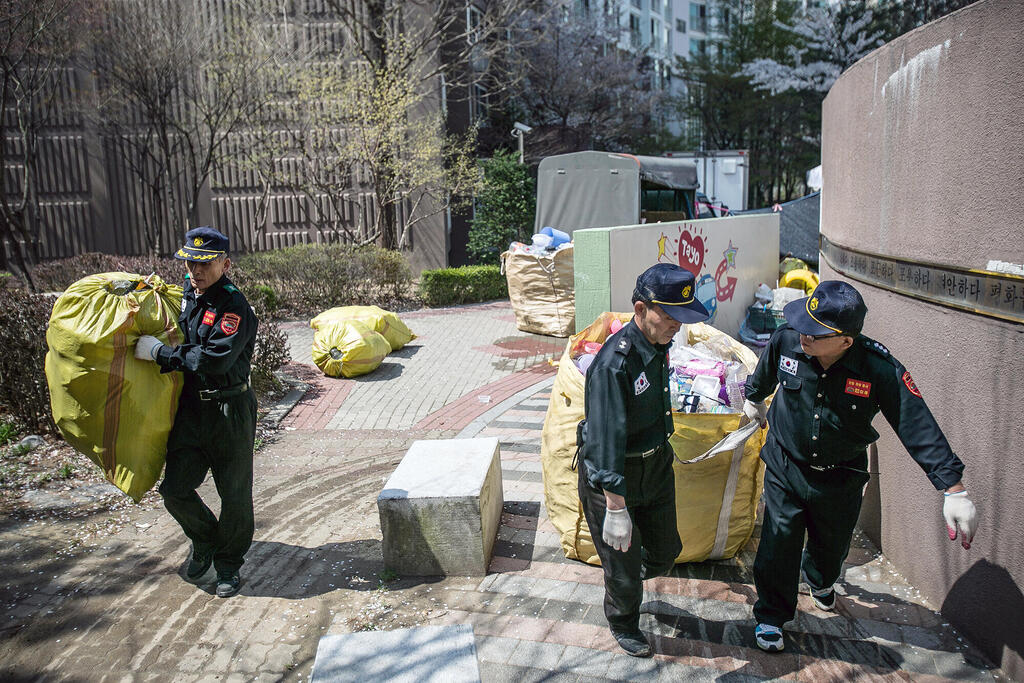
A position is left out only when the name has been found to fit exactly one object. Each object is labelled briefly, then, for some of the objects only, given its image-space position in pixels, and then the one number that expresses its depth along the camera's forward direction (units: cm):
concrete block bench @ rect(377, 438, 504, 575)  405
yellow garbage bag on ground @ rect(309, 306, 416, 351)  881
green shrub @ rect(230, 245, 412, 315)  1226
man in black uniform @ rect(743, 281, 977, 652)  314
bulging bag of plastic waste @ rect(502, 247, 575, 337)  1034
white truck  2200
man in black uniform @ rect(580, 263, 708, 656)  313
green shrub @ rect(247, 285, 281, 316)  1121
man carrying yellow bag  373
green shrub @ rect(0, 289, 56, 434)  599
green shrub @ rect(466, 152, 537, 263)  1620
